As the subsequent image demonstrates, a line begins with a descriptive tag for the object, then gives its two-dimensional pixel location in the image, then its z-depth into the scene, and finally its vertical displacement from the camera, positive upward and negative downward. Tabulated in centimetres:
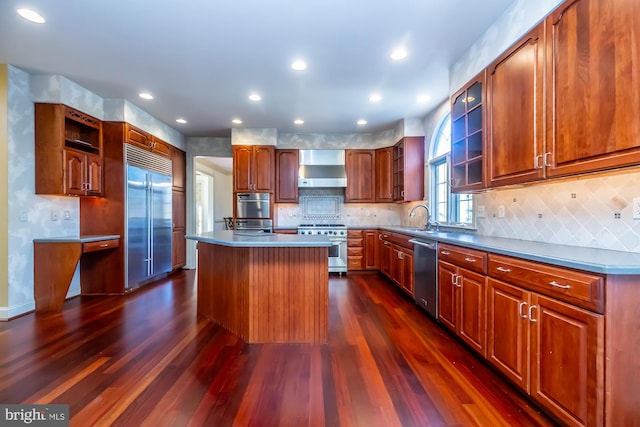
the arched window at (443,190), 388 +34
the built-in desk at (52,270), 340 -65
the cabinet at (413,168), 495 +74
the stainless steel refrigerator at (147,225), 429 -18
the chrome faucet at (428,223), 409 -15
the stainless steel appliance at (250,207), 546 +10
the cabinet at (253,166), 547 +86
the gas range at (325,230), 533 -32
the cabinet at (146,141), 427 +114
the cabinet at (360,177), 577 +69
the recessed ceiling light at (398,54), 284 +155
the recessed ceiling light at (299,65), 307 +155
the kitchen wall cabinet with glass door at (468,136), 263 +72
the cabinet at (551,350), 136 -74
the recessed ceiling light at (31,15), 227 +155
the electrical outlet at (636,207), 166 +2
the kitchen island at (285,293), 262 -71
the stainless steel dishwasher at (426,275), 304 -69
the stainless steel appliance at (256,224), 542 -21
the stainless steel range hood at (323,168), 570 +86
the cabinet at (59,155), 343 +70
